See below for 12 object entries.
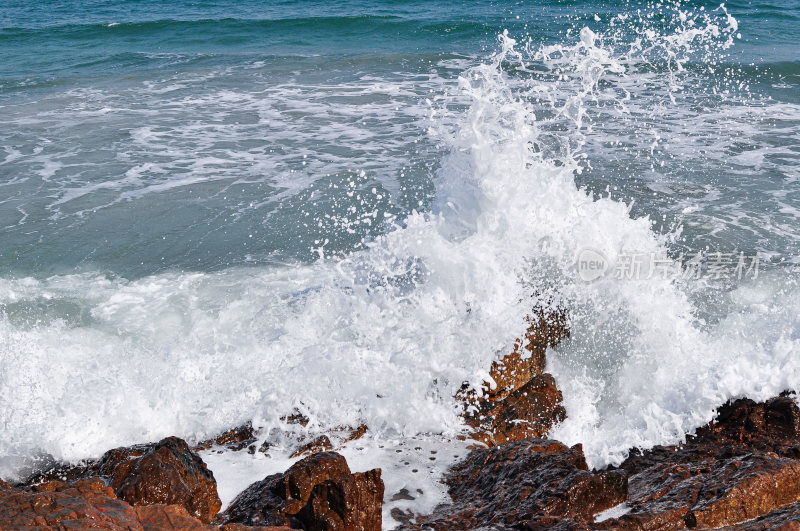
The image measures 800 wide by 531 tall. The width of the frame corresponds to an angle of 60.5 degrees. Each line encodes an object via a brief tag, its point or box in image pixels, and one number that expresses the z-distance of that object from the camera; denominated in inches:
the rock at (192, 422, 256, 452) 153.9
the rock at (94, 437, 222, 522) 114.7
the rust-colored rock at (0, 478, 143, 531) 87.5
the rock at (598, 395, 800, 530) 107.0
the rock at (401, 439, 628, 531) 111.9
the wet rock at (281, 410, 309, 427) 161.3
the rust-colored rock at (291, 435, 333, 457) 152.3
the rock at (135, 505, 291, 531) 94.3
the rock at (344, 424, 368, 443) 157.8
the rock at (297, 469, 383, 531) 112.2
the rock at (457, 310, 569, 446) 157.8
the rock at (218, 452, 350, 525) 116.1
